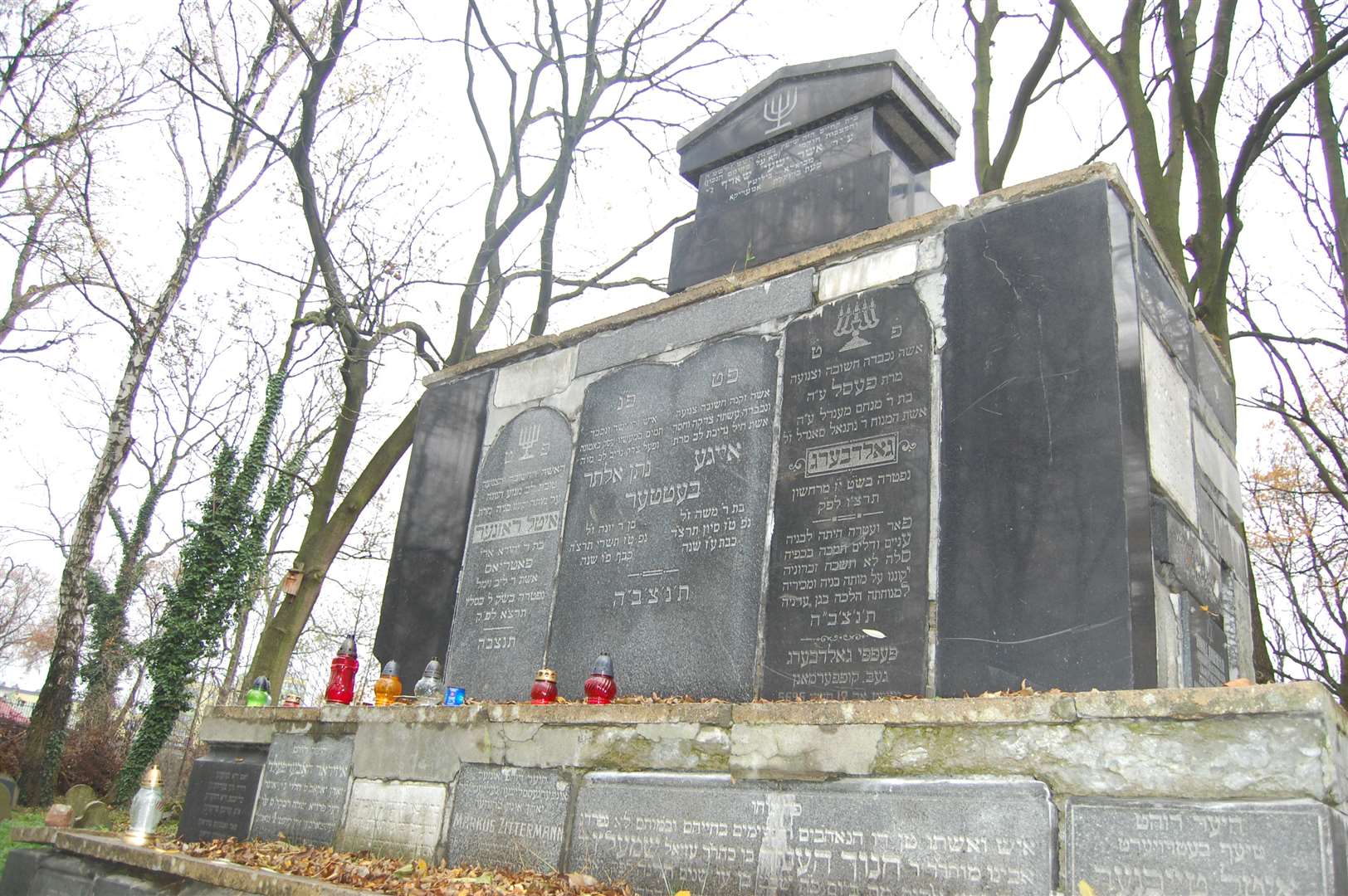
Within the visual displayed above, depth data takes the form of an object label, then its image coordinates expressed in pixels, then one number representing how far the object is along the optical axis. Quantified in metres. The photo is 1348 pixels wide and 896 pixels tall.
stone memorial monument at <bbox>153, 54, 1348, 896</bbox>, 3.23
